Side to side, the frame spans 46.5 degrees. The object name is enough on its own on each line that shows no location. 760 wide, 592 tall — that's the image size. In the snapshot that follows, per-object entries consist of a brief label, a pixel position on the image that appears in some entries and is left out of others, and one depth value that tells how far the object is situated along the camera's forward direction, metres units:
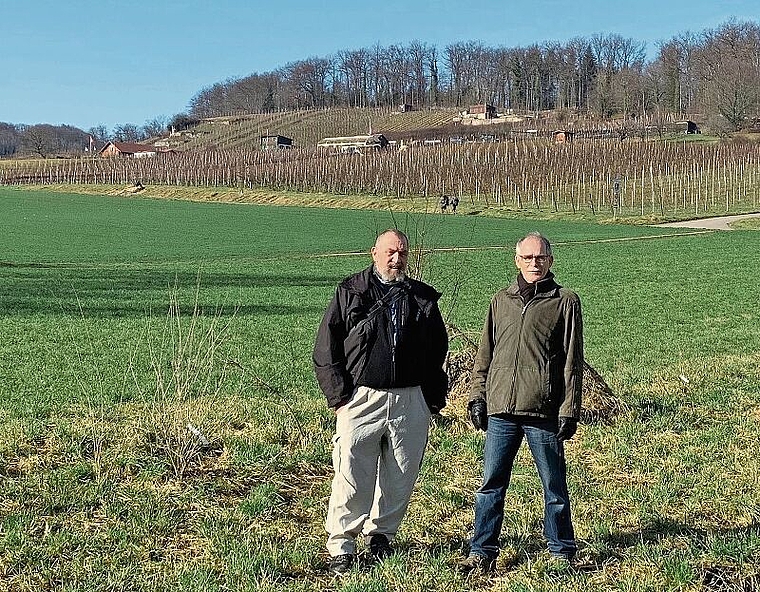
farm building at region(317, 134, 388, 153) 101.88
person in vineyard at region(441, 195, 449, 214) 61.42
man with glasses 4.64
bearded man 4.64
